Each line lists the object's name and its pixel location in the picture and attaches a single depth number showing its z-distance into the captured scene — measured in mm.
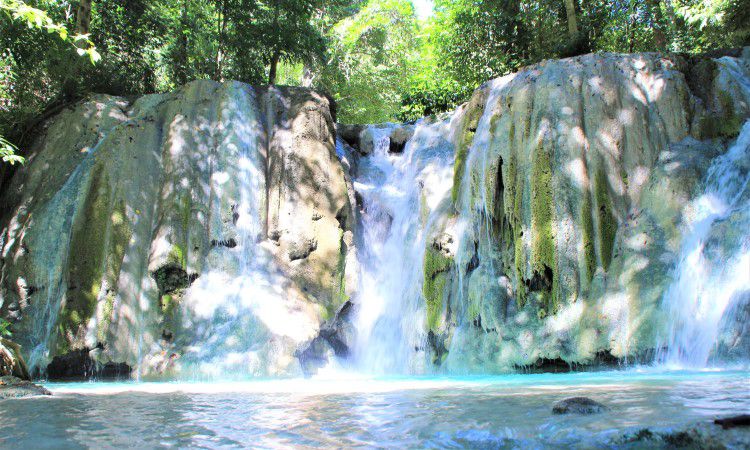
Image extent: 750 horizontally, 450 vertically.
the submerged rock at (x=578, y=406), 3625
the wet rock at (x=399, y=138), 15984
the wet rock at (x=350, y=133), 16594
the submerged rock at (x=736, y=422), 2648
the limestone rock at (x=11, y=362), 8156
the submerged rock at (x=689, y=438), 2502
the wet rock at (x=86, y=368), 10984
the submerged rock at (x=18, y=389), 6059
